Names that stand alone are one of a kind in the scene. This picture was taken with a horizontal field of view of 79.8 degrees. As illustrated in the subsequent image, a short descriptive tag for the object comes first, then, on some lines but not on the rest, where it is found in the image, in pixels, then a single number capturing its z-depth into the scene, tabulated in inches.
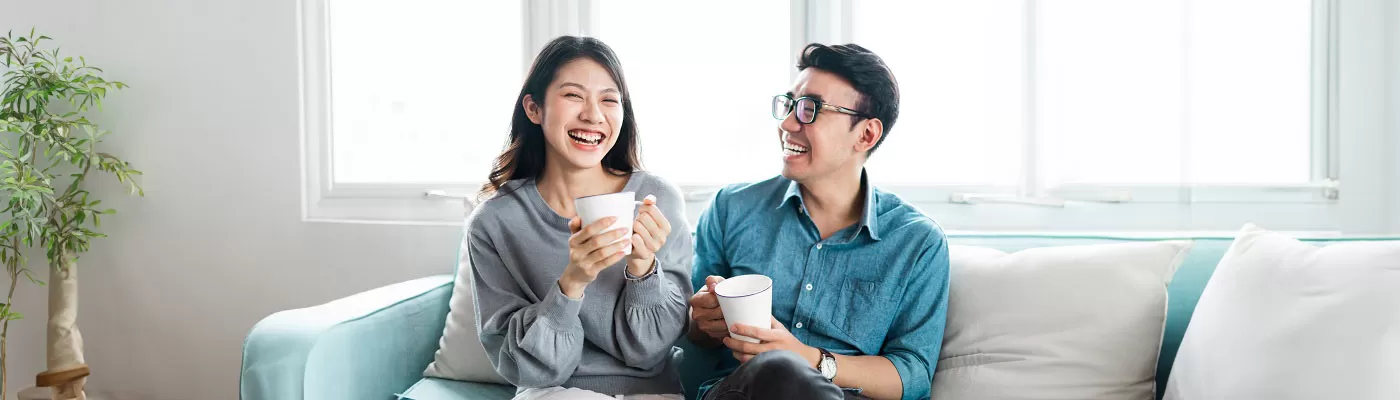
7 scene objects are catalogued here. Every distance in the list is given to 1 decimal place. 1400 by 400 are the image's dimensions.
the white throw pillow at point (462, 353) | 68.3
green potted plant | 93.0
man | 54.7
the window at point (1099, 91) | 76.1
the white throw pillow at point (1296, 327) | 43.2
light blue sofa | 53.3
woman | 51.3
